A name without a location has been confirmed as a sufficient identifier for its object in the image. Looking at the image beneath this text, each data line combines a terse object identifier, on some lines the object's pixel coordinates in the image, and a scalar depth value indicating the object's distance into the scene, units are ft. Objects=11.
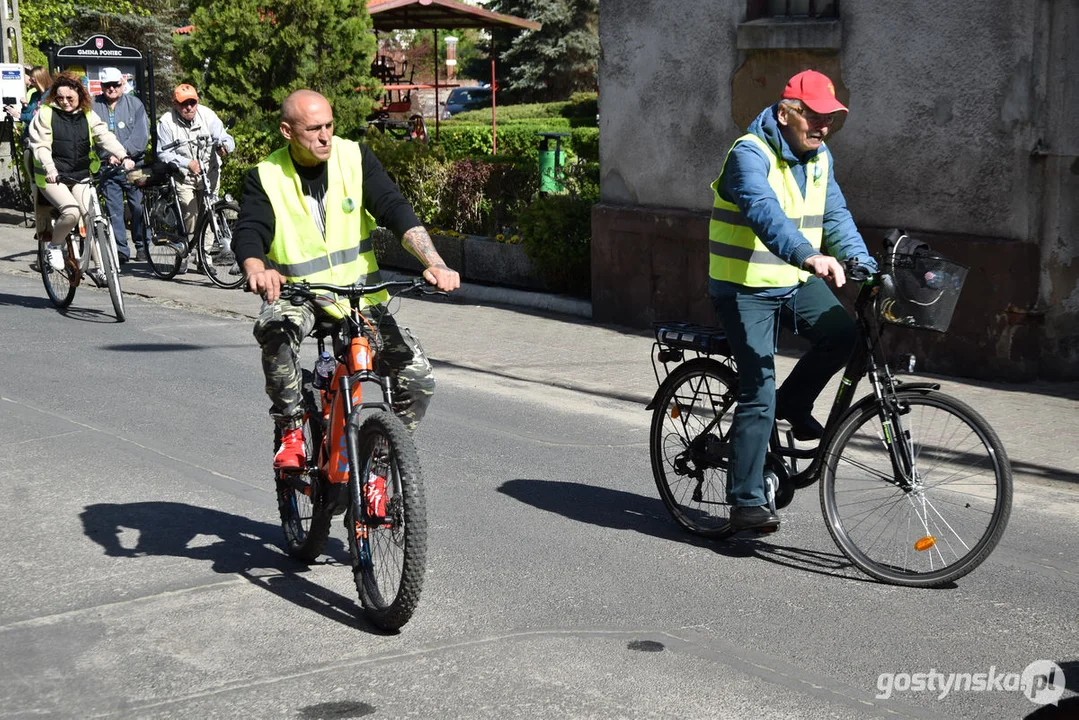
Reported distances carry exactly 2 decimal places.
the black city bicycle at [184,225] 45.63
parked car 173.99
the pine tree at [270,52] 68.44
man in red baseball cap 17.99
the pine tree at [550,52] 153.48
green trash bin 43.60
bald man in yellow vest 17.08
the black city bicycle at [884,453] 16.98
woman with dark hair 39.14
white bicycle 38.58
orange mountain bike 15.39
